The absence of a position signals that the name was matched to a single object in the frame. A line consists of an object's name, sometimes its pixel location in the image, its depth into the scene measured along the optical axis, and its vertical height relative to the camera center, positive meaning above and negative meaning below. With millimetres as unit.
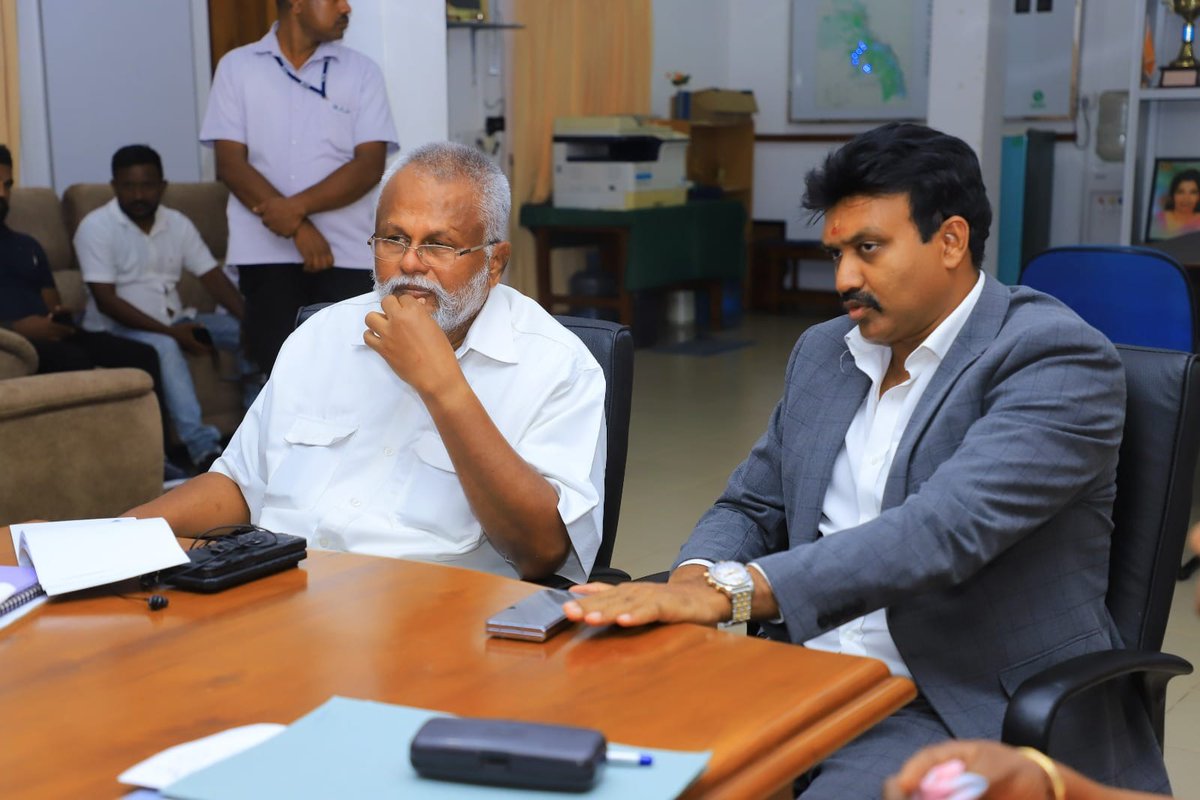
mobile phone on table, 1333 -485
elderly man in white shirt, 1911 -438
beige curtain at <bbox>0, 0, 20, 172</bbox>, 5543 +165
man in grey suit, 1561 -446
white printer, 7844 -238
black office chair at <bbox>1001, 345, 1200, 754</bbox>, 1648 -455
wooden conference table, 1095 -497
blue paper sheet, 983 -476
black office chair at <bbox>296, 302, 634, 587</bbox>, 2121 -427
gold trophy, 6535 +281
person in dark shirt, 4863 -693
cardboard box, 9047 +101
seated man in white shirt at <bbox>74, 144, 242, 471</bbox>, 5125 -615
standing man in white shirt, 4199 -112
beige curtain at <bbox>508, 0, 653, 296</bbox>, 7926 +280
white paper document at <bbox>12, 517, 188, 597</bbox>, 1493 -481
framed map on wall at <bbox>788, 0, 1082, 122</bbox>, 8711 +401
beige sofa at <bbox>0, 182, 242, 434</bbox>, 5277 -502
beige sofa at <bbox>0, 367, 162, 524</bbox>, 3203 -774
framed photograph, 6664 -387
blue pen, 1025 -472
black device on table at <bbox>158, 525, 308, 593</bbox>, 1509 -490
